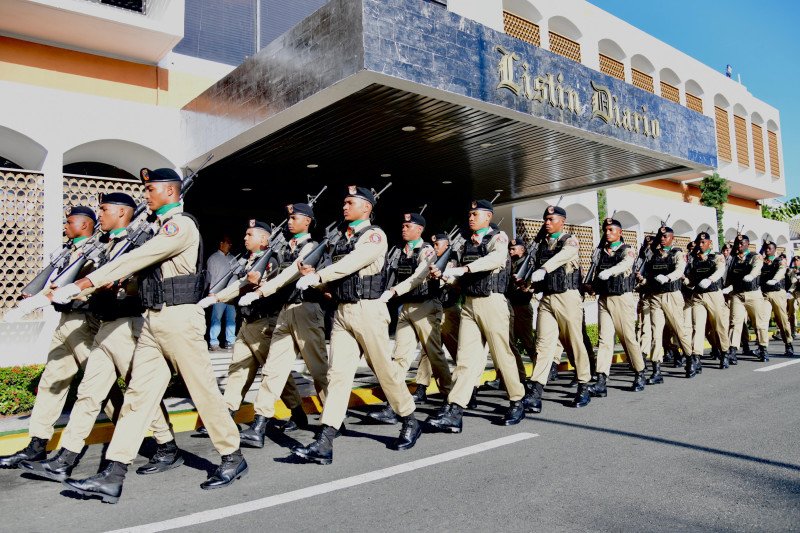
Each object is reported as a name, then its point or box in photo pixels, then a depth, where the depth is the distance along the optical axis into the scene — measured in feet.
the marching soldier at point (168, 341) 12.57
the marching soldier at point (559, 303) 20.44
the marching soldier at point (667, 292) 26.58
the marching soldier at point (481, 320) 17.46
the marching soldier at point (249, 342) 18.29
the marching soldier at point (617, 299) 23.38
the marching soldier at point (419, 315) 21.20
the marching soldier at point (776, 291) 33.09
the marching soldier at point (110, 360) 13.89
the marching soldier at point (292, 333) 16.83
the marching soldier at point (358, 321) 14.80
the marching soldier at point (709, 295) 29.17
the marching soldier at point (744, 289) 32.01
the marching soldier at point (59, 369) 14.94
